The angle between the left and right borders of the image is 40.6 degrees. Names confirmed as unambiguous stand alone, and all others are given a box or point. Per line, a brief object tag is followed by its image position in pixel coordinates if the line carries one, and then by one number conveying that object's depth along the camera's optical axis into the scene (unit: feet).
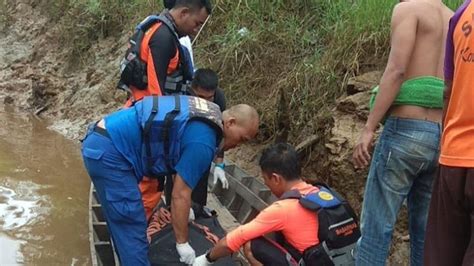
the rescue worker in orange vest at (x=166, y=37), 13.69
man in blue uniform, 11.29
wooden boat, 14.73
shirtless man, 10.05
